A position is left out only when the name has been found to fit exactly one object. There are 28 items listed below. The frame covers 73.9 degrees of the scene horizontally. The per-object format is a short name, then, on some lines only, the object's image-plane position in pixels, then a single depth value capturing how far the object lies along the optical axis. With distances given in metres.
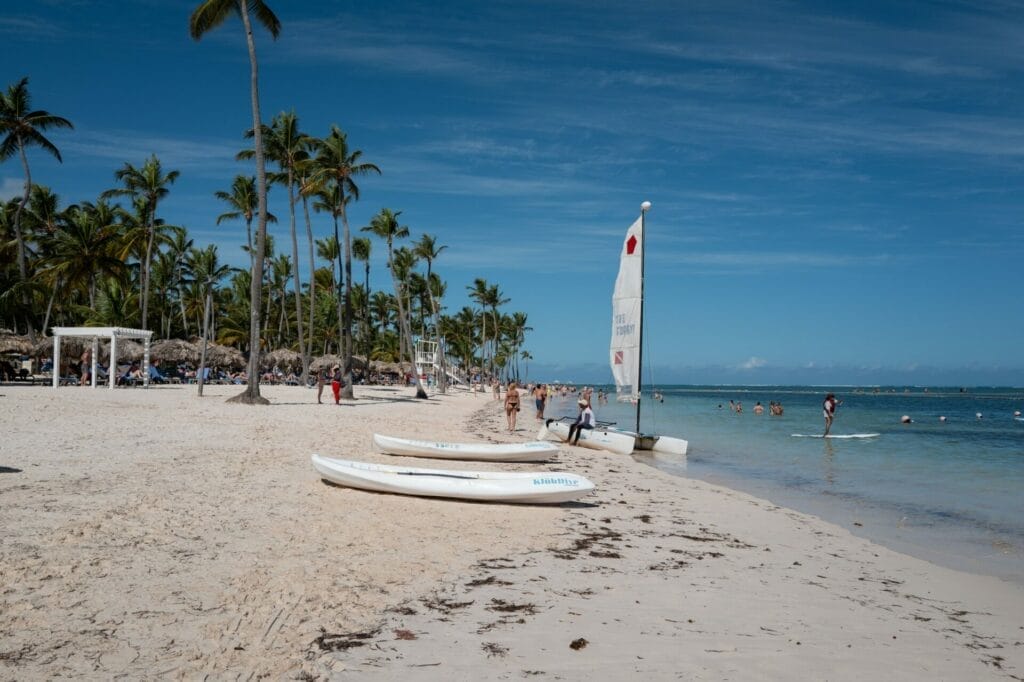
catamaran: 18.86
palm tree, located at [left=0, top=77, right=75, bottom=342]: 37.94
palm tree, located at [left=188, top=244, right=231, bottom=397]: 57.41
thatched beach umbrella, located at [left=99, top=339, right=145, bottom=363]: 34.34
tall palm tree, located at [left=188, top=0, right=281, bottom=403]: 23.00
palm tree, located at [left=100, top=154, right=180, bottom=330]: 42.34
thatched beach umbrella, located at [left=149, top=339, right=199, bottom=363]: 38.78
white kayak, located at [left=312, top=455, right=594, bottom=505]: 9.70
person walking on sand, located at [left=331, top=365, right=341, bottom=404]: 25.92
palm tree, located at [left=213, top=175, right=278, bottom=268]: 42.41
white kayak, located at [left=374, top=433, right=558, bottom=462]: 14.58
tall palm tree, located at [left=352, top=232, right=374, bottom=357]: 60.31
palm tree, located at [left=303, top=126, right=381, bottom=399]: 31.73
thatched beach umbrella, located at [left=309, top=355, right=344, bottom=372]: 50.03
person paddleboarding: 27.67
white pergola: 27.75
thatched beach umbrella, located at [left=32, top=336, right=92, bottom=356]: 33.09
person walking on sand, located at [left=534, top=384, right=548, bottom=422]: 30.33
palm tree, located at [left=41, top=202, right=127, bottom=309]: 39.62
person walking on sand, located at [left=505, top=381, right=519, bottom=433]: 22.30
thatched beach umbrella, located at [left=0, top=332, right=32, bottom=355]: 32.47
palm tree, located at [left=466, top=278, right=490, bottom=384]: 81.25
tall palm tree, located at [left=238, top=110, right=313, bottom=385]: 34.38
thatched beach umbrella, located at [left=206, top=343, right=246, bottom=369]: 41.03
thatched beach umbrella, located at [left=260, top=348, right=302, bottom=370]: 46.00
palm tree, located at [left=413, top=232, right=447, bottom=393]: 56.78
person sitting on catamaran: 19.31
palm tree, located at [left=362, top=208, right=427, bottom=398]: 43.44
